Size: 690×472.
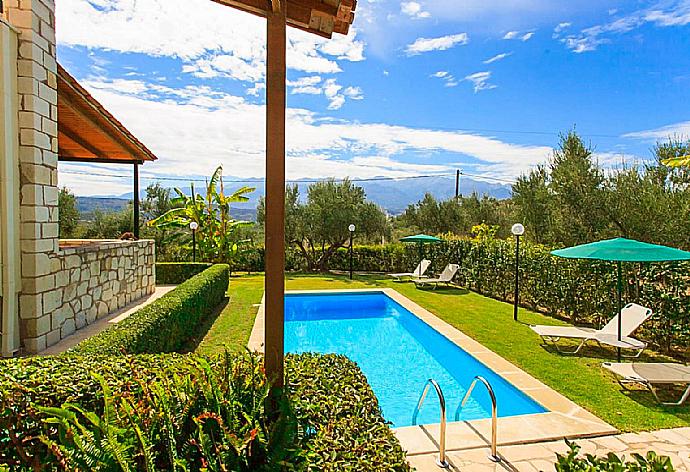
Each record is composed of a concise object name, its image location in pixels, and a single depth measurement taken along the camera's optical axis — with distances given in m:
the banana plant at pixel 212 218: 18.58
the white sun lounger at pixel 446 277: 15.46
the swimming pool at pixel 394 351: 6.42
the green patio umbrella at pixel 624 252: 6.54
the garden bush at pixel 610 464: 1.41
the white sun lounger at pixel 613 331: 7.34
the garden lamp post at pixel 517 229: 10.37
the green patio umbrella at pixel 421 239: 16.00
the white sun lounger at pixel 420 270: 17.09
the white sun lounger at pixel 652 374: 5.71
